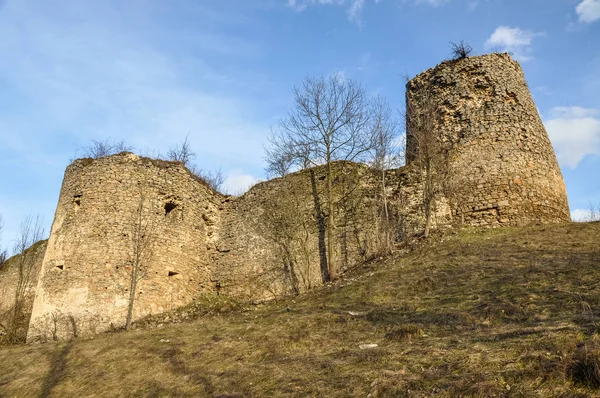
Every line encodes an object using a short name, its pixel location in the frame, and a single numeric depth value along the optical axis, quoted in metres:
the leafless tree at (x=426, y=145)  13.15
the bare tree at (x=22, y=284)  17.38
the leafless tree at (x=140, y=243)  12.55
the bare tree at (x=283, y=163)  15.56
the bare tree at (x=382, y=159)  13.89
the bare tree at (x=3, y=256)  26.19
